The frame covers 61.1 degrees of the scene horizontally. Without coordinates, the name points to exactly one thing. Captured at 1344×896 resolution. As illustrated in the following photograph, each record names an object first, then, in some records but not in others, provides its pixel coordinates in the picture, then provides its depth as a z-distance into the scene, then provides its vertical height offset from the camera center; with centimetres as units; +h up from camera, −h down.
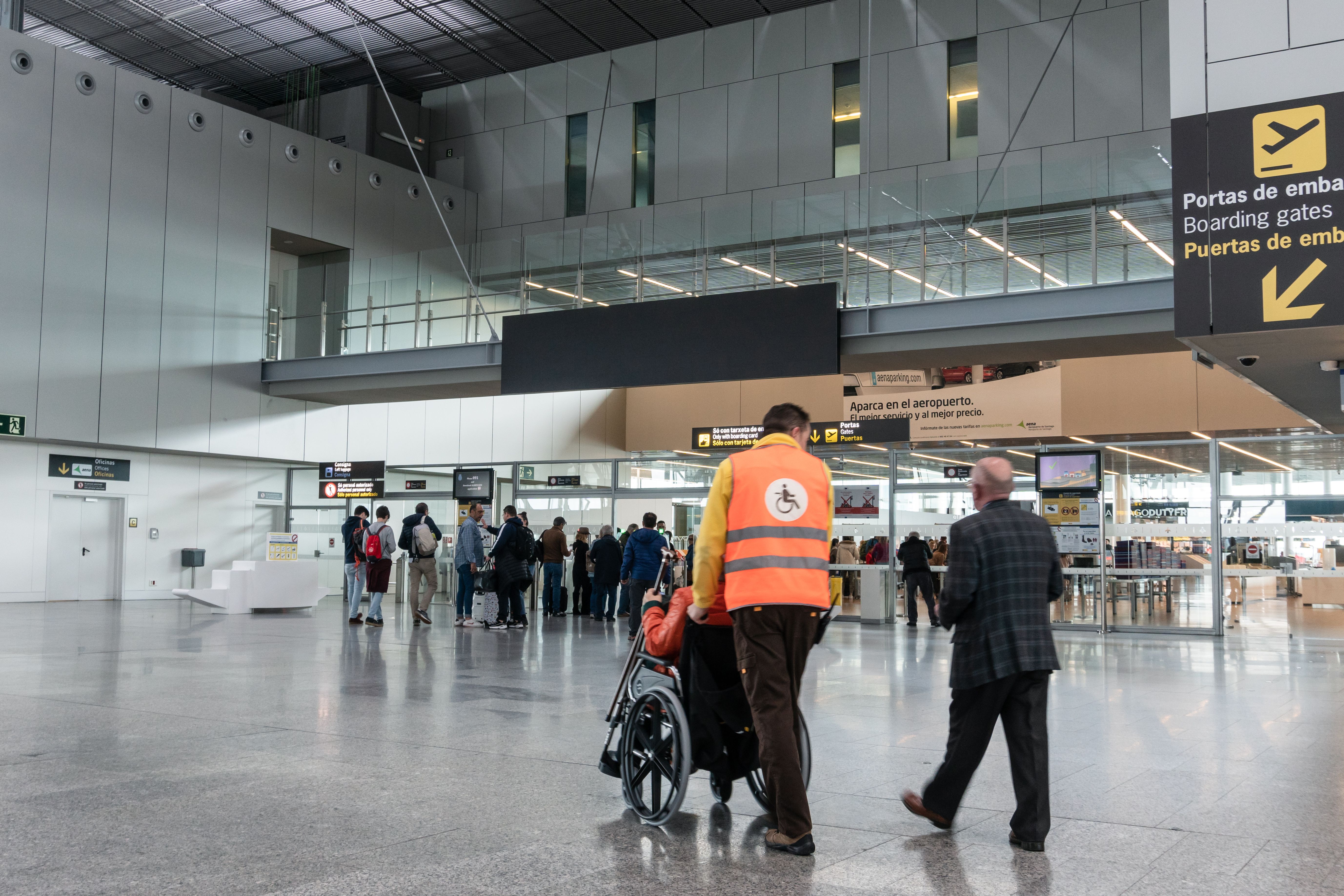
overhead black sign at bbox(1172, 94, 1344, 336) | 694 +197
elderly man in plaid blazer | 423 -42
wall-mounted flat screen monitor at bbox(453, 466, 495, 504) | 2031 +67
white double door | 2022 -55
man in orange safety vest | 414 -20
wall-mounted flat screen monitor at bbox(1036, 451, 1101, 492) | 1595 +81
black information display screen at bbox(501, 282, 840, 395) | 1666 +285
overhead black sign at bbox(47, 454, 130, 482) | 2008 +91
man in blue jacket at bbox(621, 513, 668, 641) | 1402 -40
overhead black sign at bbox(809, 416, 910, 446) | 1933 +162
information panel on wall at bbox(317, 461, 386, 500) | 2162 +80
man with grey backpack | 1508 -41
